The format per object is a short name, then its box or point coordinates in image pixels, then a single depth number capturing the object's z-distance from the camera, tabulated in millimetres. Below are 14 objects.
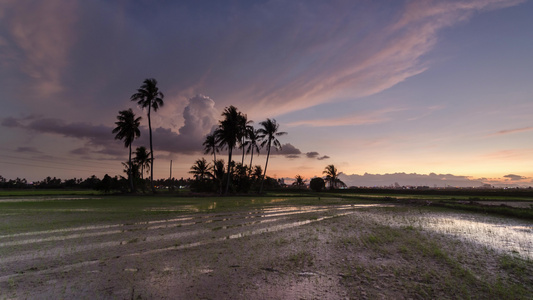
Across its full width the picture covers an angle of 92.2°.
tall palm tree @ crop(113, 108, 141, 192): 53812
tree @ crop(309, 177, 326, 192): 89250
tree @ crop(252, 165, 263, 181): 79125
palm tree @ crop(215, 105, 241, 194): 51728
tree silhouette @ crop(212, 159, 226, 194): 56219
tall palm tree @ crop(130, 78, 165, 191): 51250
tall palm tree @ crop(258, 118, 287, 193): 58719
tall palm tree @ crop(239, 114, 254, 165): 53906
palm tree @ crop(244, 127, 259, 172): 59662
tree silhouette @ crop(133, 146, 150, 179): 68375
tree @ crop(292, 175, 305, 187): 106688
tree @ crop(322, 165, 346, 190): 95188
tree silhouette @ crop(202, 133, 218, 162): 65238
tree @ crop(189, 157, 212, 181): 62784
